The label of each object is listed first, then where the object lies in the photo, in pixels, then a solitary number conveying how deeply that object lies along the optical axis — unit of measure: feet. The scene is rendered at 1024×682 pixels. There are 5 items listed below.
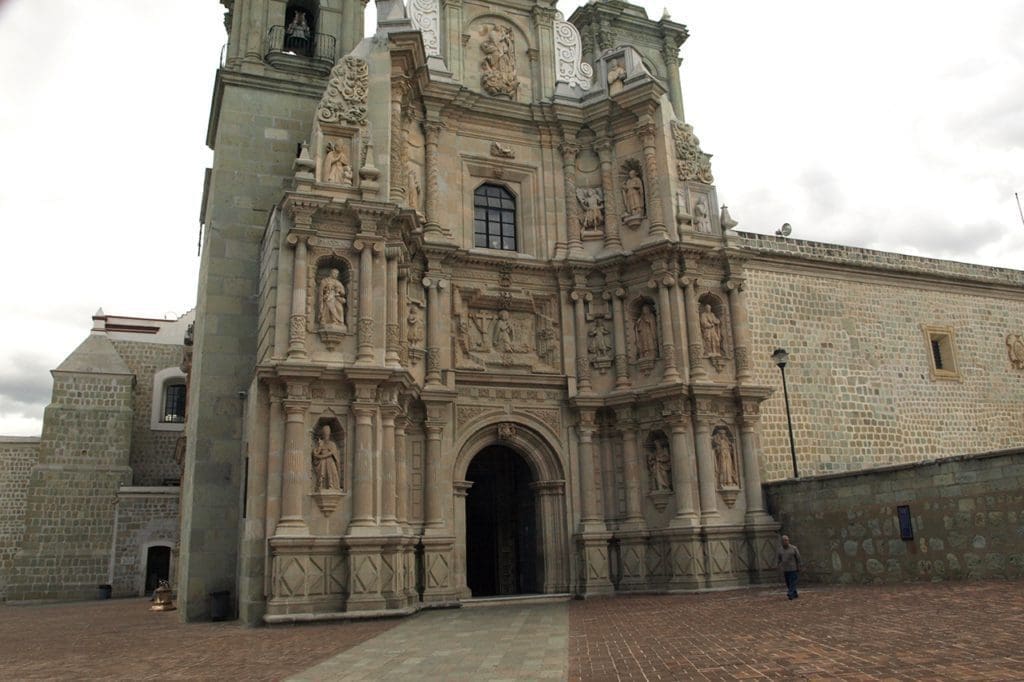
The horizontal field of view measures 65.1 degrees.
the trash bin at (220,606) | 55.36
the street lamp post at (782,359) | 69.41
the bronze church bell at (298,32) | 72.59
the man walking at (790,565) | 48.55
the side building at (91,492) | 100.01
